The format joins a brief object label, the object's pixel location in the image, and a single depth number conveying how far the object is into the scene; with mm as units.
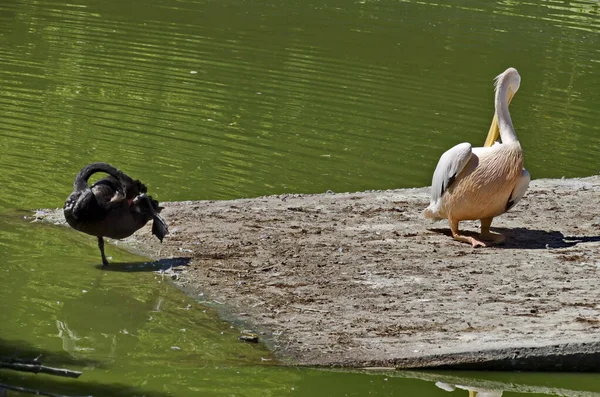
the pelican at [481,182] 19469
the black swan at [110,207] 18156
